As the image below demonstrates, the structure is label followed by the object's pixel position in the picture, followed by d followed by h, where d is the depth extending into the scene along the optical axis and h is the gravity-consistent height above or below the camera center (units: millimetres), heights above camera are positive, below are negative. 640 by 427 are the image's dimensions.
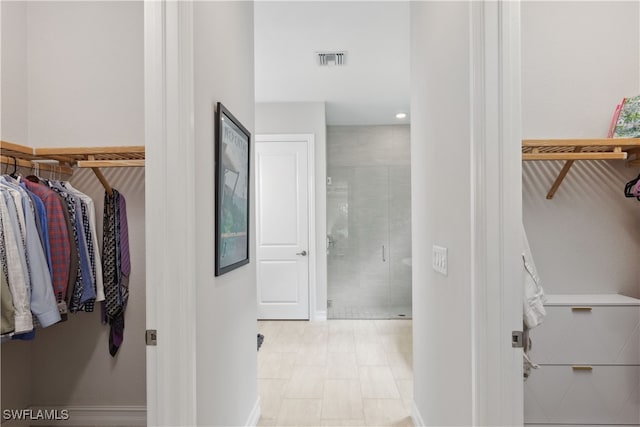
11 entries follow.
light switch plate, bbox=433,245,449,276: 1737 -195
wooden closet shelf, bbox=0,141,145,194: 2080 +321
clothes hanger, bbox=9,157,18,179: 2048 +234
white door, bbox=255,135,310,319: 5086 -92
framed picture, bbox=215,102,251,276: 1751 +114
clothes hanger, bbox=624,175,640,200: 2010 +124
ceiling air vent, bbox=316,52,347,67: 3557 +1376
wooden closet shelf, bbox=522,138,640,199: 1946 +318
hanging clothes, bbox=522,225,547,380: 1526 -325
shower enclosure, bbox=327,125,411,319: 5836 -84
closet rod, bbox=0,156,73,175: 2064 +275
